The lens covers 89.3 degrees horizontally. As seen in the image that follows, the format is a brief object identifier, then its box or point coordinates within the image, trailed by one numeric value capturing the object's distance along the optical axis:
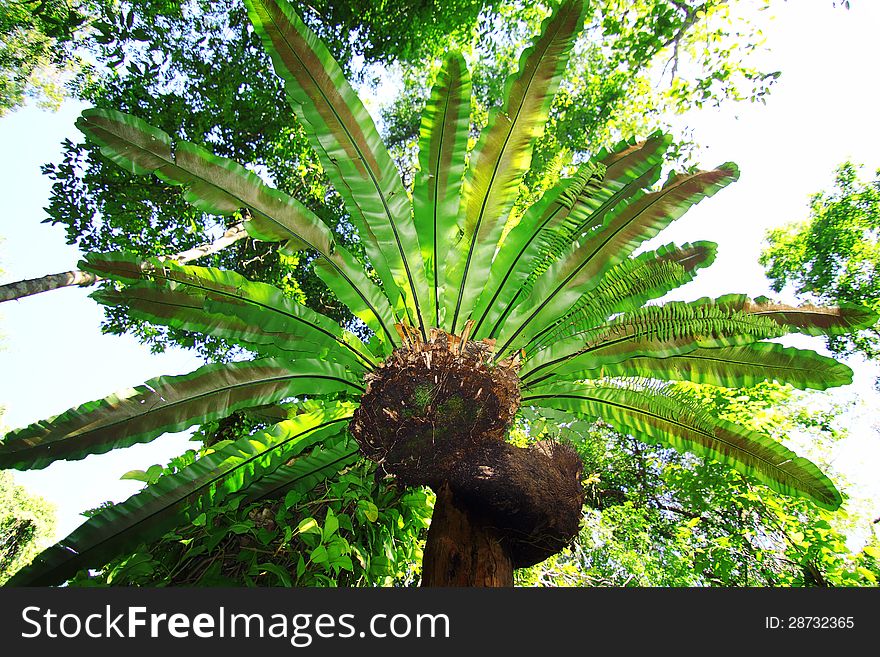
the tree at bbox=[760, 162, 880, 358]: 6.59
